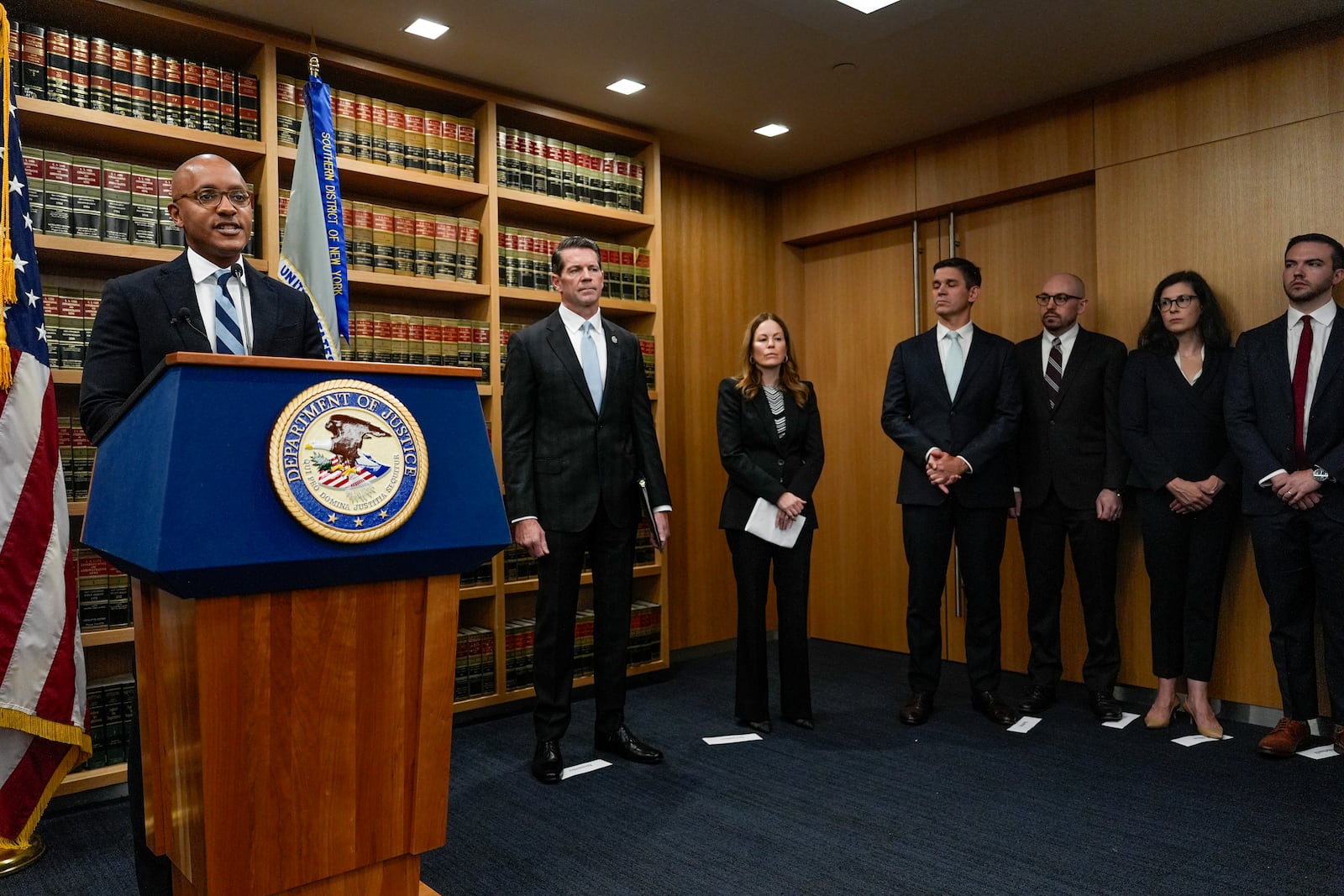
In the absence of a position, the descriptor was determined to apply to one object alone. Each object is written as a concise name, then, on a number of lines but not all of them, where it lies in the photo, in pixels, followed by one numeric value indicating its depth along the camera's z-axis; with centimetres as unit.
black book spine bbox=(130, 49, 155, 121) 309
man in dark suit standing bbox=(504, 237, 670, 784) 298
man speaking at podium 177
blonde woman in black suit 343
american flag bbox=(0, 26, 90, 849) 244
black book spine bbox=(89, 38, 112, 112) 301
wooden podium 127
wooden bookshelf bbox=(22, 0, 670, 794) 302
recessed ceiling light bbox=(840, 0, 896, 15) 325
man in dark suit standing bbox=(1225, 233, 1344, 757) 305
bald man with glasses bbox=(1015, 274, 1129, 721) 368
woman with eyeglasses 340
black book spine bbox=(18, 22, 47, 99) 288
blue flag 271
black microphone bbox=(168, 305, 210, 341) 172
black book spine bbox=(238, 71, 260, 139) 332
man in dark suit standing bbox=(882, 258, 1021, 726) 356
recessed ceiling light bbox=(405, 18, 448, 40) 338
